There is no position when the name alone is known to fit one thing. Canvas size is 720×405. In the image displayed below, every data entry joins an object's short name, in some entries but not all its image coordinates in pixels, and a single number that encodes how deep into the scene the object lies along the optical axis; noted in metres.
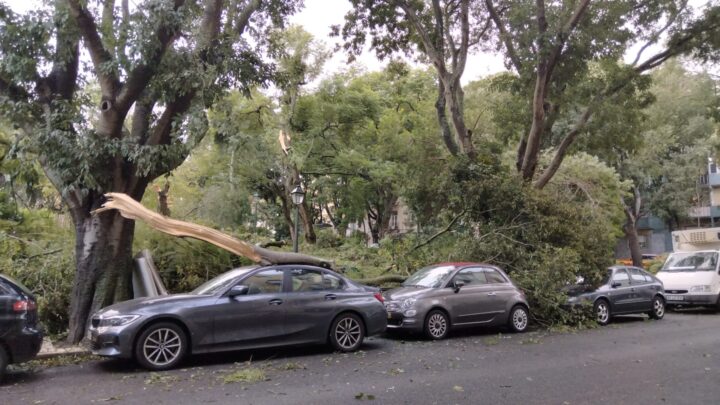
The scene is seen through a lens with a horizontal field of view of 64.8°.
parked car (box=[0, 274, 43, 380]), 7.09
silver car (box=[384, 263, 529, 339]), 10.84
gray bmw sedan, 7.88
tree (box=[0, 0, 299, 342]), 9.77
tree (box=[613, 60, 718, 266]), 29.70
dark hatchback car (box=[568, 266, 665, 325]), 13.55
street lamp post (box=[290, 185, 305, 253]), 16.65
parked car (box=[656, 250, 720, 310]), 16.06
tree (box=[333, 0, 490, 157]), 17.00
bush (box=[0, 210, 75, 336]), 11.05
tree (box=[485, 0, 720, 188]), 15.10
